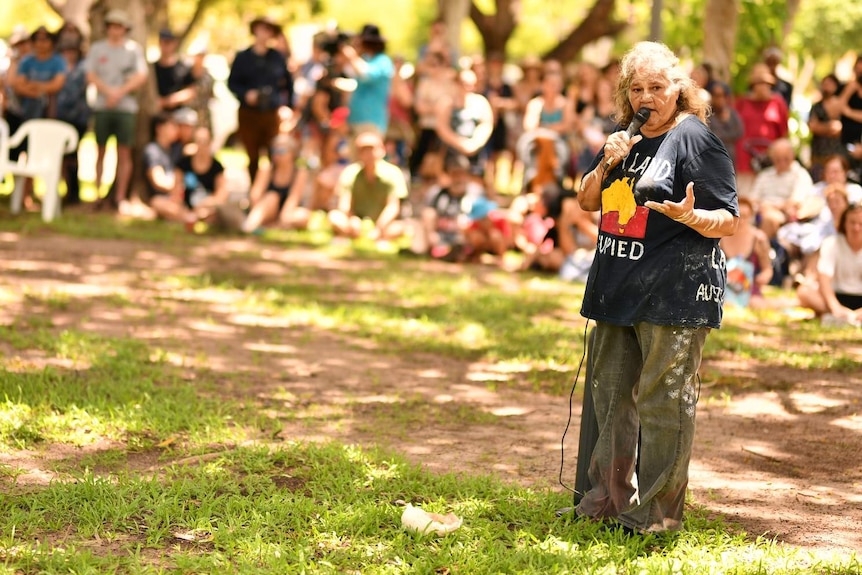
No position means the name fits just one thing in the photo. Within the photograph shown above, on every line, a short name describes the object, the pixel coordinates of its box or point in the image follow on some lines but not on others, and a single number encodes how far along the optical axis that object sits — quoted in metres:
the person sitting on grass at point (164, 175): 14.10
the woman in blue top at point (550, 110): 14.40
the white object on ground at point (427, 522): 4.93
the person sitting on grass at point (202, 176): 14.08
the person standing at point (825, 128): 13.56
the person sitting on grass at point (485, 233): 12.55
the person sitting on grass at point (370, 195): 13.45
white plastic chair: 13.57
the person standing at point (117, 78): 14.13
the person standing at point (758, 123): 13.53
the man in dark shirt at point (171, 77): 15.25
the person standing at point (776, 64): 14.84
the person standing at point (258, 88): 14.40
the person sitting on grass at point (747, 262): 10.51
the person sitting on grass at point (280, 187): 14.07
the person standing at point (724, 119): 13.09
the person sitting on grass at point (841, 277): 9.84
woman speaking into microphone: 4.68
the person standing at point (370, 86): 14.22
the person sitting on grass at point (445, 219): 12.66
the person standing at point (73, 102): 14.41
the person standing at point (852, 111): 13.80
